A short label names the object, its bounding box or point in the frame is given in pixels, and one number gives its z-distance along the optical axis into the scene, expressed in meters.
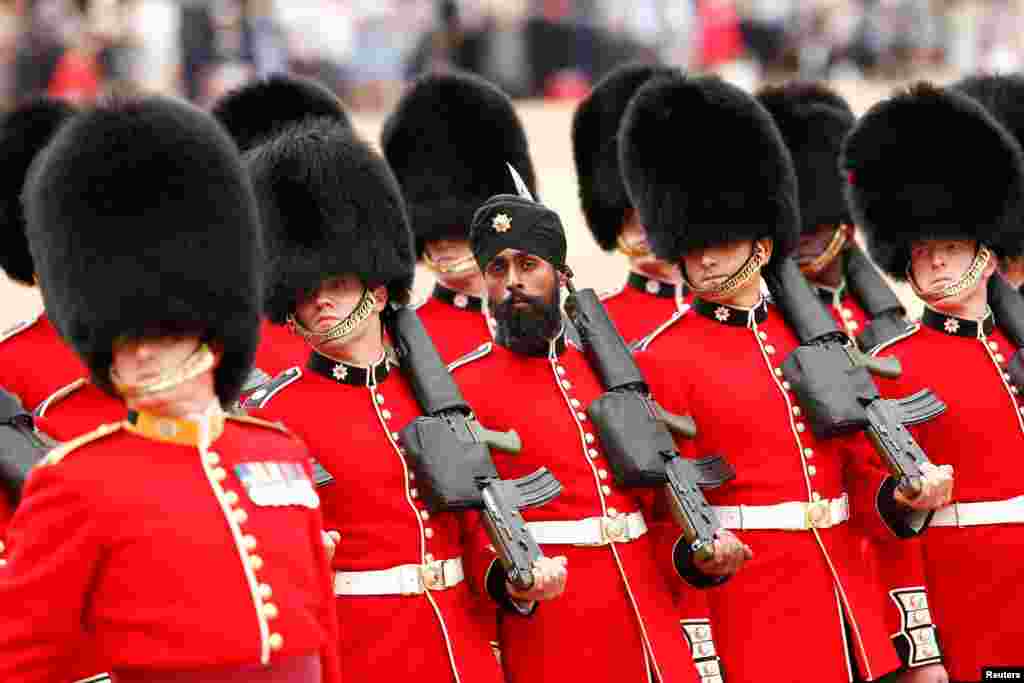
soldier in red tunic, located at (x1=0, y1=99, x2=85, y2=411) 9.31
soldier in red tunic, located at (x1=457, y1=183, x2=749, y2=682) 8.61
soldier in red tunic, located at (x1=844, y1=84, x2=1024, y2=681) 9.58
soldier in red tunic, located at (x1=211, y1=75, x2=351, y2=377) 12.02
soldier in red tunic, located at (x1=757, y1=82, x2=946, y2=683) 12.20
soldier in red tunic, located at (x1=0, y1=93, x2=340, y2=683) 6.35
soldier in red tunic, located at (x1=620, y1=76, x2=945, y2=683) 9.12
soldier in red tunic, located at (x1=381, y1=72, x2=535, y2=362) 11.38
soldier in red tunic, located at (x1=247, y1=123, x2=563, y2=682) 8.12
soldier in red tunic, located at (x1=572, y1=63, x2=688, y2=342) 11.62
